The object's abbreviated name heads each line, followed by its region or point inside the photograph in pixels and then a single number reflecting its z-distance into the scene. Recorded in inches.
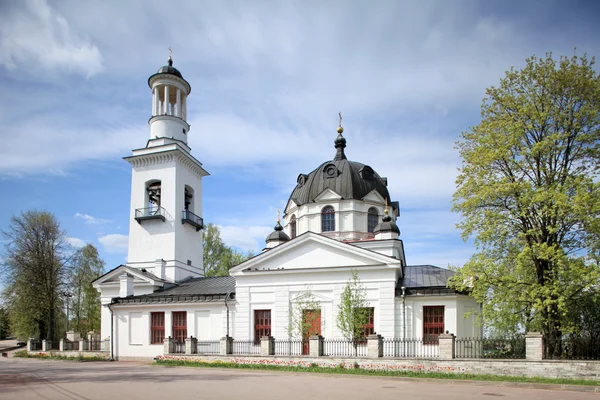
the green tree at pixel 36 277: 1557.6
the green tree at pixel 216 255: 2148.1
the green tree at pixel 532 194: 806.5
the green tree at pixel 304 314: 1068.5
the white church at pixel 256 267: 1057.5
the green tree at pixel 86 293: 1870.1
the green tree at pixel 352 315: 1000.9
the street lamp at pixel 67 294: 1658.7
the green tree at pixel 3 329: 1862.7
